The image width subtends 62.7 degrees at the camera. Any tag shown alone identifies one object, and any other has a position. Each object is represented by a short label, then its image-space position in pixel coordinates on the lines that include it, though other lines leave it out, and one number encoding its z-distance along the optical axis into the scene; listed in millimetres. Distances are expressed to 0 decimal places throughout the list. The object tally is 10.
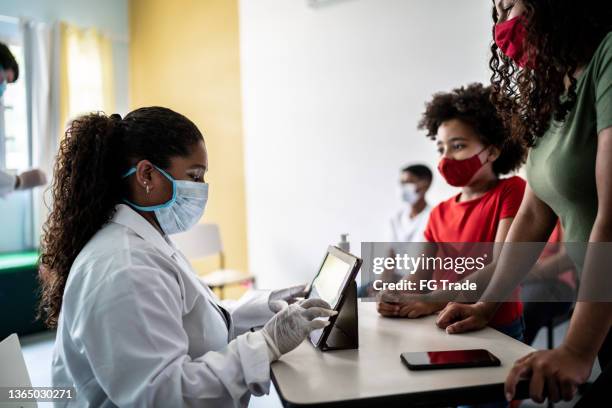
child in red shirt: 1677
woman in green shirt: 880
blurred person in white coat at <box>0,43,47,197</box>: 2602
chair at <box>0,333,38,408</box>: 1146
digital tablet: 1147
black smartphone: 1013
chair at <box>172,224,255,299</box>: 3785
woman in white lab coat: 1012
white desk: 913
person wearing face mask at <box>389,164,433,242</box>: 2947
